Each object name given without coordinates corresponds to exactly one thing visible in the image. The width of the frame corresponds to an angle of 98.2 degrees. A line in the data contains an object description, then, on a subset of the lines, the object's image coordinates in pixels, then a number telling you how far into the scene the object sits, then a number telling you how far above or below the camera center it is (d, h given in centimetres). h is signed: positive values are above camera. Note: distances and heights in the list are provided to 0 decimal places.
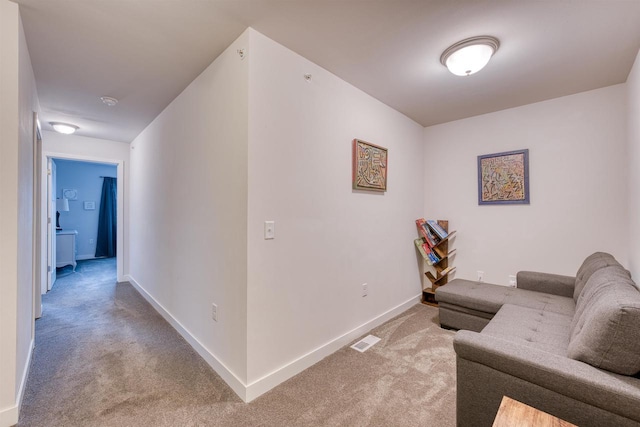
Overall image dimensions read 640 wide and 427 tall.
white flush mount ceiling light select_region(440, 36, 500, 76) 193 +115
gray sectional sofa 111 -70
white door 420 -22
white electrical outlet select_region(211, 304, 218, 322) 217 -77
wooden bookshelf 360 -71
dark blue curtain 712 -19
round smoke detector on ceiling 291 +122
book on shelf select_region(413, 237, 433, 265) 359 -47
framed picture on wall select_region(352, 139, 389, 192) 266 +49
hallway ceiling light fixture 367 +117
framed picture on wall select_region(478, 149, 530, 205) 311 +41
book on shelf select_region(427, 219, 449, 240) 355 -20
